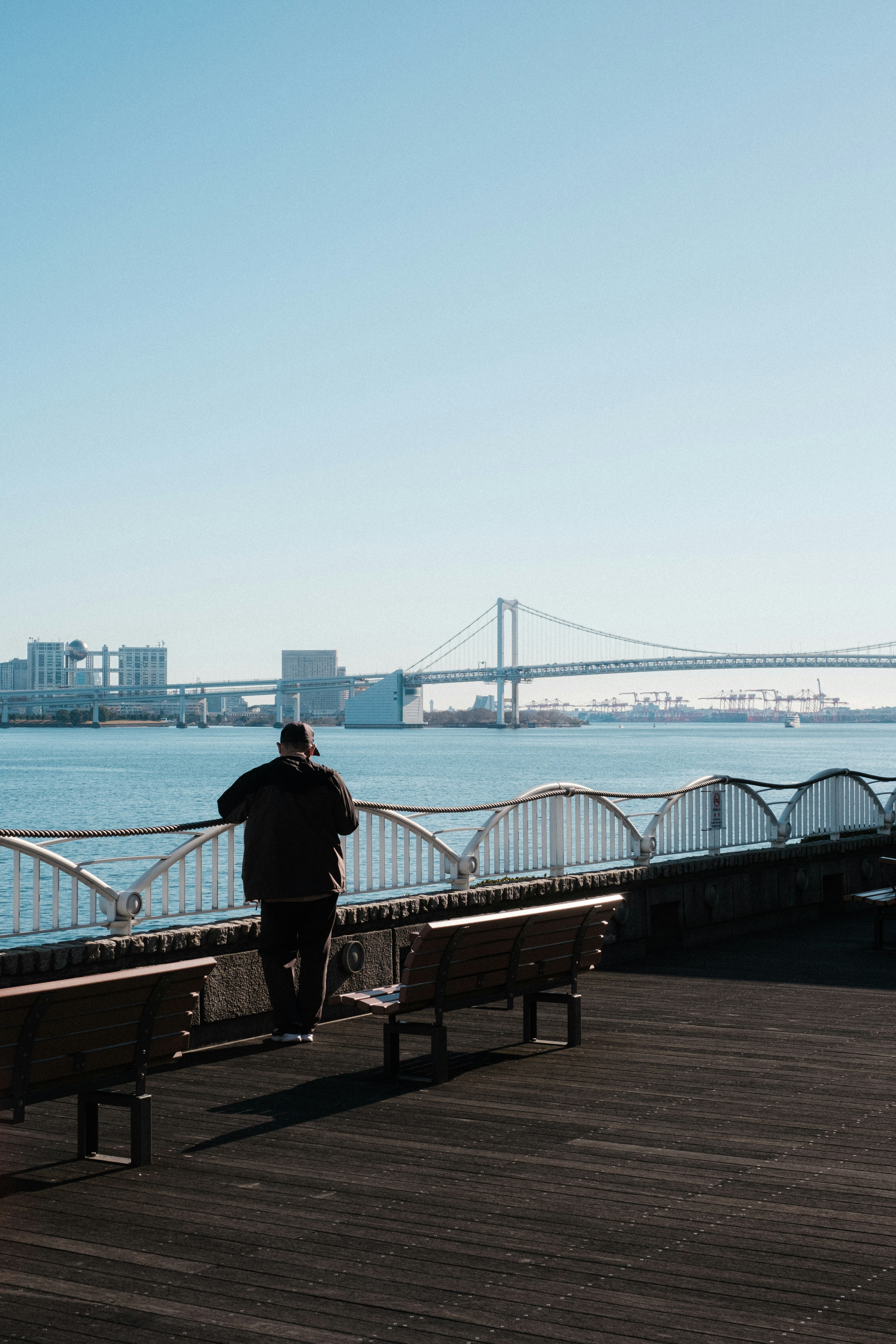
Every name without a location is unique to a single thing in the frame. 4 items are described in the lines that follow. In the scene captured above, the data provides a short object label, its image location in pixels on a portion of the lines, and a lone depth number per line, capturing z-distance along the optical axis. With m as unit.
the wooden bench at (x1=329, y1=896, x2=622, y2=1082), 5.87
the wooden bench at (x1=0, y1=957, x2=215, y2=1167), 4.34
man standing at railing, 6.33
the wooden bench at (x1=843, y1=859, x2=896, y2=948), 9.89
